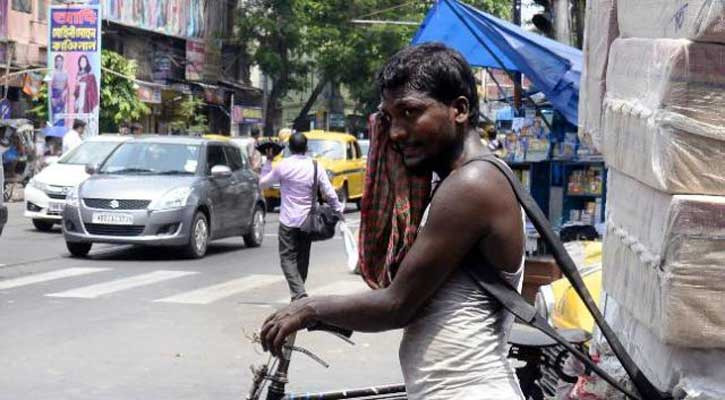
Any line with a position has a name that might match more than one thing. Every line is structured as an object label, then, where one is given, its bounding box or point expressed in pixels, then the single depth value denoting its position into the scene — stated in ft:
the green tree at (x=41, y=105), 100.27
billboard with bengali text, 91.91
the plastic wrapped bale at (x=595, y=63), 14.51
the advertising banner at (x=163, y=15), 124.16
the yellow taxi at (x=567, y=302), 20.06
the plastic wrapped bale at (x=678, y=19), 10.27
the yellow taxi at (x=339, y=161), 86.33
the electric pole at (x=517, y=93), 44.73
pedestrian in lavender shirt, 33.94
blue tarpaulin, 35.01
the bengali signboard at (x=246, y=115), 155.84
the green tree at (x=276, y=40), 151.74
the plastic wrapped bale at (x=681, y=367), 10.77
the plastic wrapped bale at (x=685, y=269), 10.41
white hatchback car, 59.11
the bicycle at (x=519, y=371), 11.16
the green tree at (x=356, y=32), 150.92
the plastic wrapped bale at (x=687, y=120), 10.46
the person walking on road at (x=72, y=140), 68.44
